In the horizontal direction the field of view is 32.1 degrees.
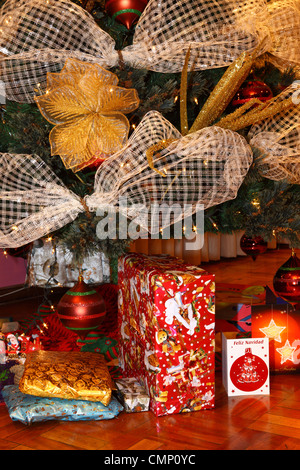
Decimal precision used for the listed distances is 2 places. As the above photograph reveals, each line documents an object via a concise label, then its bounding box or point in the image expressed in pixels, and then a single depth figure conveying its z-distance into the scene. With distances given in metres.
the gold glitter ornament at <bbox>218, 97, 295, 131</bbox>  0.90
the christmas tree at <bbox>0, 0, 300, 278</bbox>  0.88
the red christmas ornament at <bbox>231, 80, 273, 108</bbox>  1.00
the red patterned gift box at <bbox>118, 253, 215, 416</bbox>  0.91
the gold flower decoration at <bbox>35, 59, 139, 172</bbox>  0.82
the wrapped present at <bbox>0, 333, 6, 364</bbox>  1.06
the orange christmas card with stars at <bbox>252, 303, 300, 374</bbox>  1.15
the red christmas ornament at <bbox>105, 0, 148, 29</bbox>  0.88
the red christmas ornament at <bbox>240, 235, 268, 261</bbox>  1.31
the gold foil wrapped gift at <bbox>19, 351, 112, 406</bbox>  0.94
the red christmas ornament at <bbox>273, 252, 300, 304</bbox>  1.18
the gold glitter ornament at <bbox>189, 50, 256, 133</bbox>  0.90
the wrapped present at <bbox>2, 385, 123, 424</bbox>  0.90
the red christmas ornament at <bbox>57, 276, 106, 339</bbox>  0.95
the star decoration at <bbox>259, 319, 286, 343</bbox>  1.16
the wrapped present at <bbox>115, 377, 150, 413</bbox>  0.95
